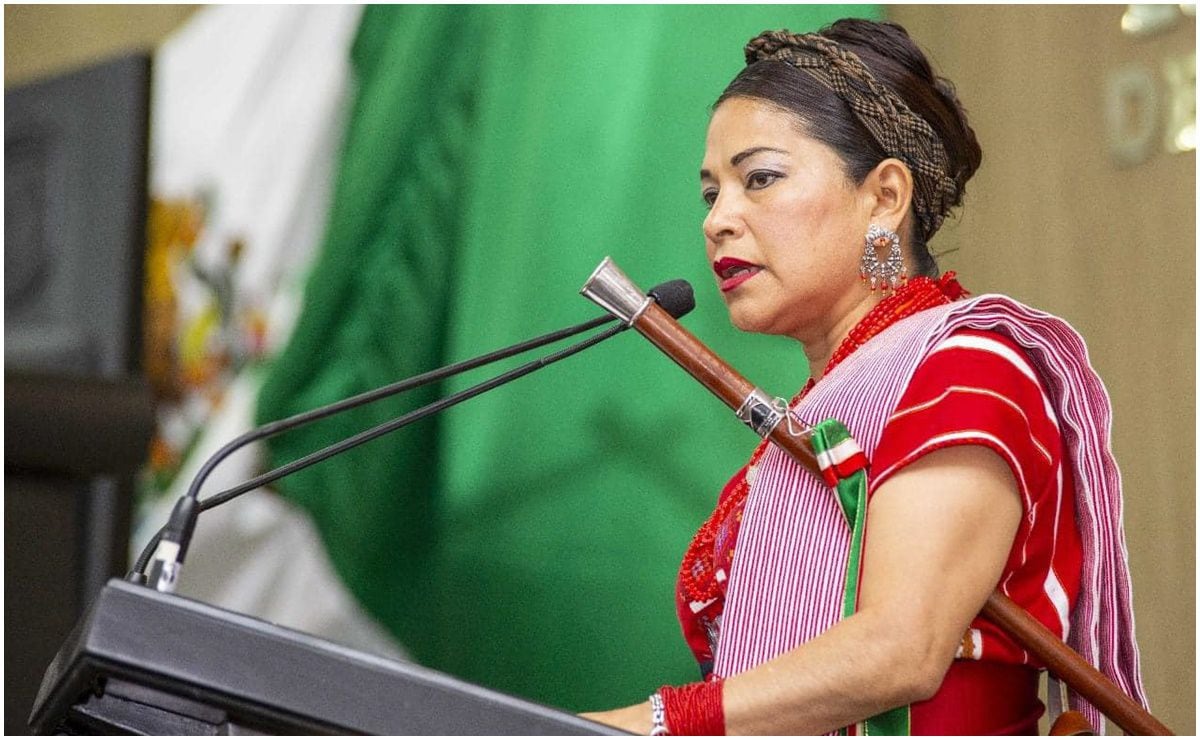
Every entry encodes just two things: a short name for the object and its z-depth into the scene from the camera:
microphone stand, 3.42
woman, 3.53
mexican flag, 4.44
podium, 3.34
